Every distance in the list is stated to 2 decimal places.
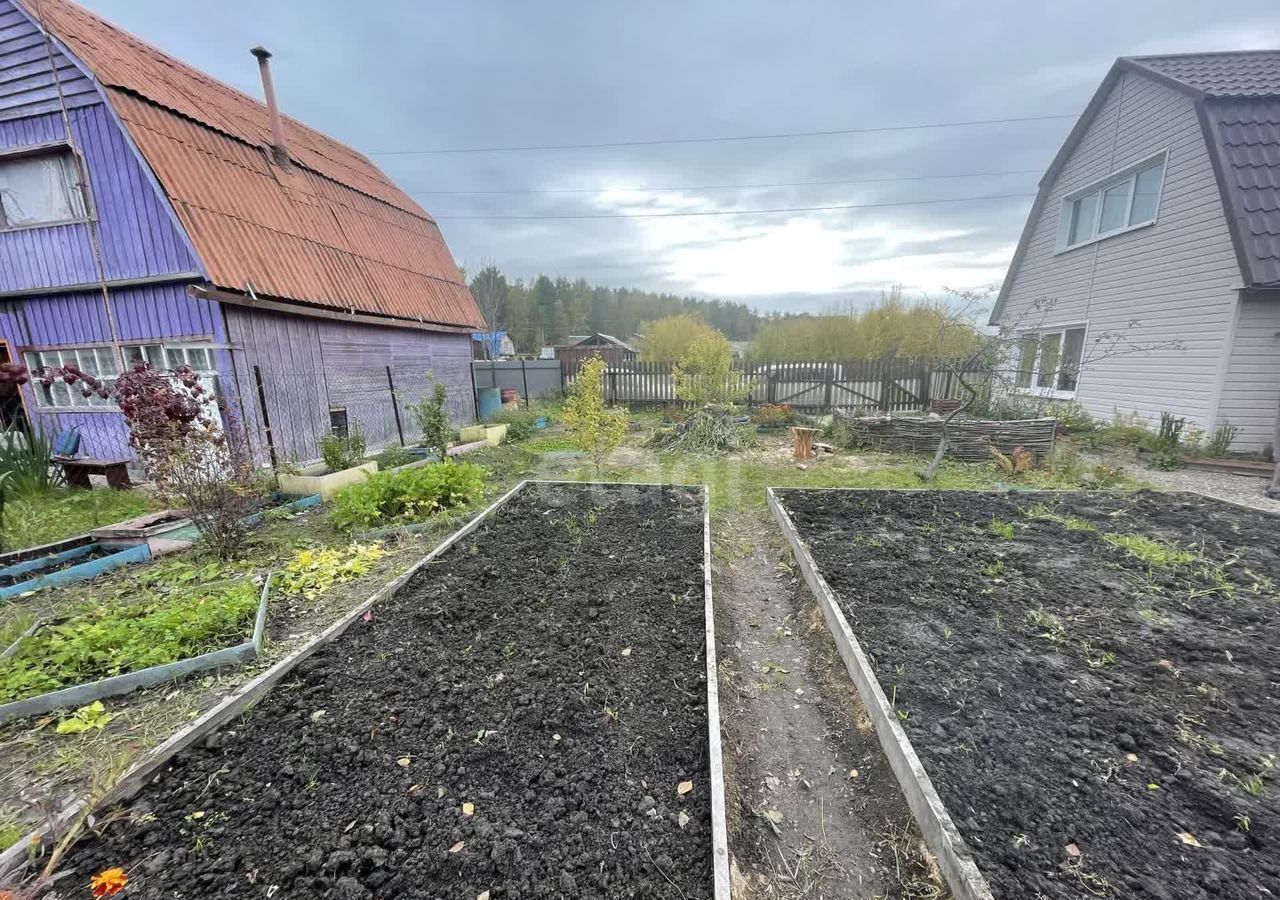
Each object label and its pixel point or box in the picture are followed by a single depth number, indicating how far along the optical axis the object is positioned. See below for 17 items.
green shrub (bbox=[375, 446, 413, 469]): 7.41
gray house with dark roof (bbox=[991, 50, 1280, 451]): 6.85
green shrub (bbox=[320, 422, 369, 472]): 6.46
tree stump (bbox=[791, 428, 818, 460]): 8.21
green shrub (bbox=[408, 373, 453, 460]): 7.02
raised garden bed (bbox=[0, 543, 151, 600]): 3.74
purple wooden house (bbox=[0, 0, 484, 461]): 6.04
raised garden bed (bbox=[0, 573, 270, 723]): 2.44
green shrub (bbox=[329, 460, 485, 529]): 4.86
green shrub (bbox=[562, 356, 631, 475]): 6.31
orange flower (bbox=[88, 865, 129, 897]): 1.48
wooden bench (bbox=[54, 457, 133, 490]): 5.91
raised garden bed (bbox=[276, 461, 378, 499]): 6.04
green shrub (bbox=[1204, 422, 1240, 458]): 7.03
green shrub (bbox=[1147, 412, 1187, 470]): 7.04
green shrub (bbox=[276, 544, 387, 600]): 3.68
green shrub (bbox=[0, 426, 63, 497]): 5.38
